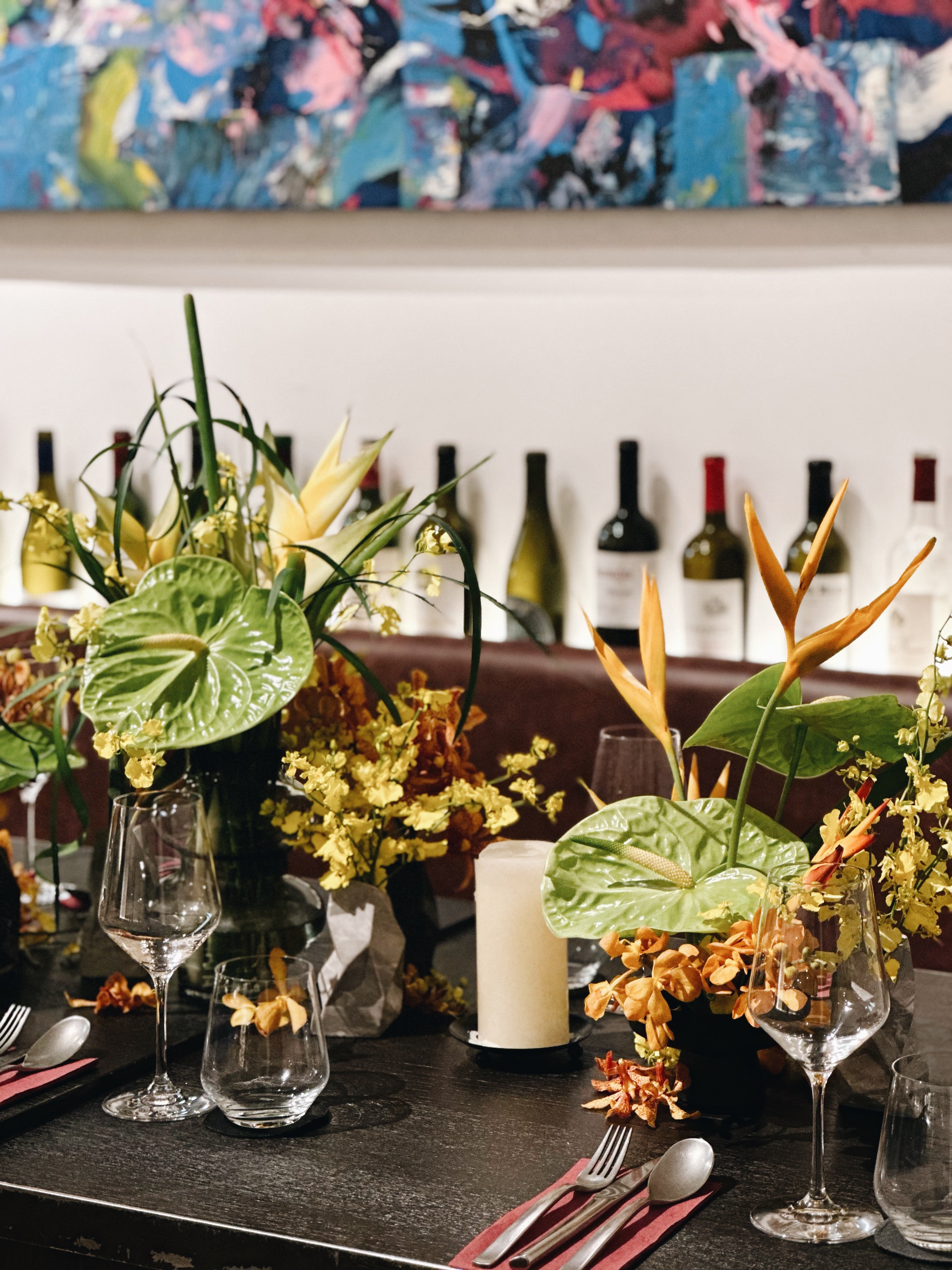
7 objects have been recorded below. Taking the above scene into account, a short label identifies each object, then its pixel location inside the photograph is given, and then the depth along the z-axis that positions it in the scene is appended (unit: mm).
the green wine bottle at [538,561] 2627
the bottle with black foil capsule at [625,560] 2412
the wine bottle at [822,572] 2252
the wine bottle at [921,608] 2221
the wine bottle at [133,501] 2848
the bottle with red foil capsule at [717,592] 2361
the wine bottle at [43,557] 2850
